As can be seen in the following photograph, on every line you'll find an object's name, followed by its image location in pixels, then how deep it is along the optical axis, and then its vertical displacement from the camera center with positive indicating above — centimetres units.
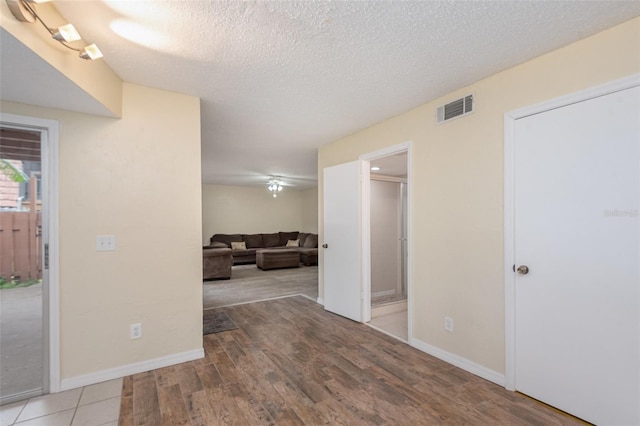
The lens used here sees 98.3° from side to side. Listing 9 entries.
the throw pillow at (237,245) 841 -97
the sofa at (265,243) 808 -95
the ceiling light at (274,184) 755 +82
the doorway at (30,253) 204 -29
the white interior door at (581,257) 161 -30
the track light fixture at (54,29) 123 +94
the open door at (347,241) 354 -37
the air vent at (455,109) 238 +92
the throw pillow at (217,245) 721 -85
